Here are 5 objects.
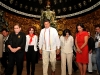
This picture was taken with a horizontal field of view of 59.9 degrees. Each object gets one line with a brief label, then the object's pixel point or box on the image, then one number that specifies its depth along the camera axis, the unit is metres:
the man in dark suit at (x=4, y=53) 3.02
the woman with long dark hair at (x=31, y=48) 2.82
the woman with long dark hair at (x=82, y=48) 2.57
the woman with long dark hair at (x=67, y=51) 2.73
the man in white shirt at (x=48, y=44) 2.57
